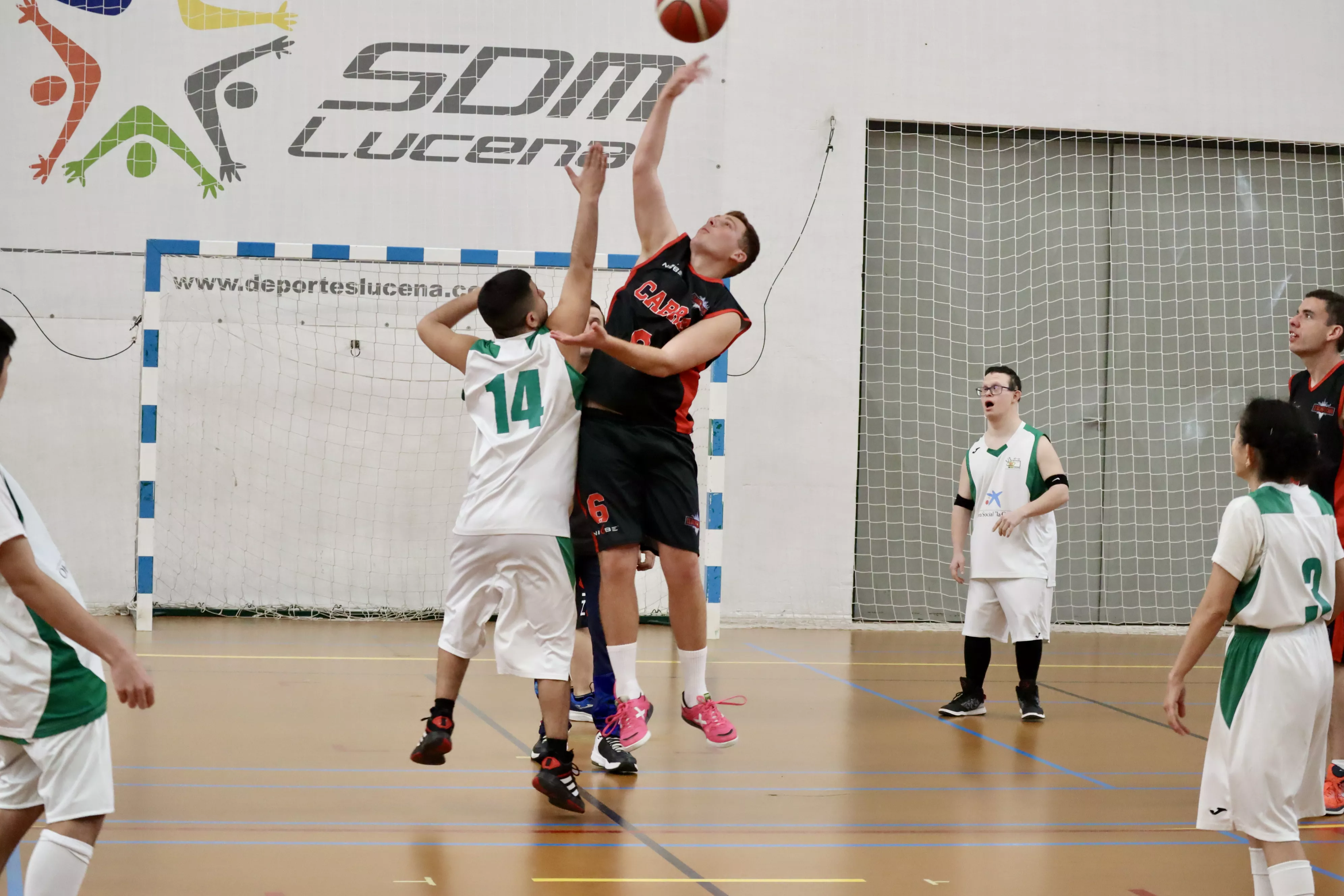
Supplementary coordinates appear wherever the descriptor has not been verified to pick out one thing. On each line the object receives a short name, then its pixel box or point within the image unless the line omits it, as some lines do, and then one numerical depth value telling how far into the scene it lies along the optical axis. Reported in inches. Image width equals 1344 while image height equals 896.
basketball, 406.0
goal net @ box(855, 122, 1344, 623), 799.7
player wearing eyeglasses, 488.4
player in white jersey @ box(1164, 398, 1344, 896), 236.4
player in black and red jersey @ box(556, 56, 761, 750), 343.6
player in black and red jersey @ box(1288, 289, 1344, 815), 355.3
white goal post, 729.0
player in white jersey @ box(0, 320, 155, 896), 180.7
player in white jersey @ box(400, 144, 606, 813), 313.9
